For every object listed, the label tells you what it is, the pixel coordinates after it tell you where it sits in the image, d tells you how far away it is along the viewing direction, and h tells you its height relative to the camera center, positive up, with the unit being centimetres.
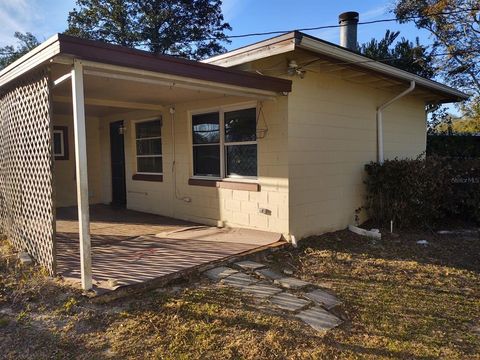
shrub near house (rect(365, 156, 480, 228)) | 714 -64
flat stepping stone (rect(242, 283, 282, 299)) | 402 -140
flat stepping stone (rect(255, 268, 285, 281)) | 459 -139
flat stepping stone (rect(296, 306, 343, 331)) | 344 -147
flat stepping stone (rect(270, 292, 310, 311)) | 375 -143
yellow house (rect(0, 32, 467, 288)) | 429 +55
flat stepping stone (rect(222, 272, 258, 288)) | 430 -137
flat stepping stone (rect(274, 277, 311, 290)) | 431 -142
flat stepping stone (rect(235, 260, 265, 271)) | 484 -134
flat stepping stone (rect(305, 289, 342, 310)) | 387 -145
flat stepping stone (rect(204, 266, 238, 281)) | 449 -134
